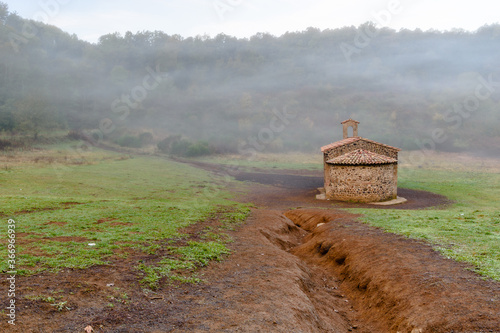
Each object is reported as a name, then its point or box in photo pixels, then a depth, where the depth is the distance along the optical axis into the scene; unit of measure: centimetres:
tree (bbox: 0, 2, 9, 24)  10750
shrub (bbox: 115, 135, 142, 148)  7625
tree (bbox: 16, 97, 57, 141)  6284
